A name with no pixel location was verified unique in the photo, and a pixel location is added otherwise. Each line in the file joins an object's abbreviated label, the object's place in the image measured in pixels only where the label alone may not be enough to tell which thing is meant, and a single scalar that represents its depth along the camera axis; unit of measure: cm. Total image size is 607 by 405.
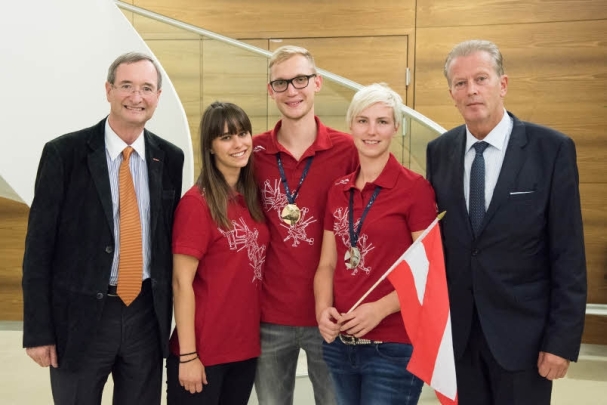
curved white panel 319
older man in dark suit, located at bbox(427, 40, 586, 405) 203
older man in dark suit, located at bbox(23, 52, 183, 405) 212
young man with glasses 227
